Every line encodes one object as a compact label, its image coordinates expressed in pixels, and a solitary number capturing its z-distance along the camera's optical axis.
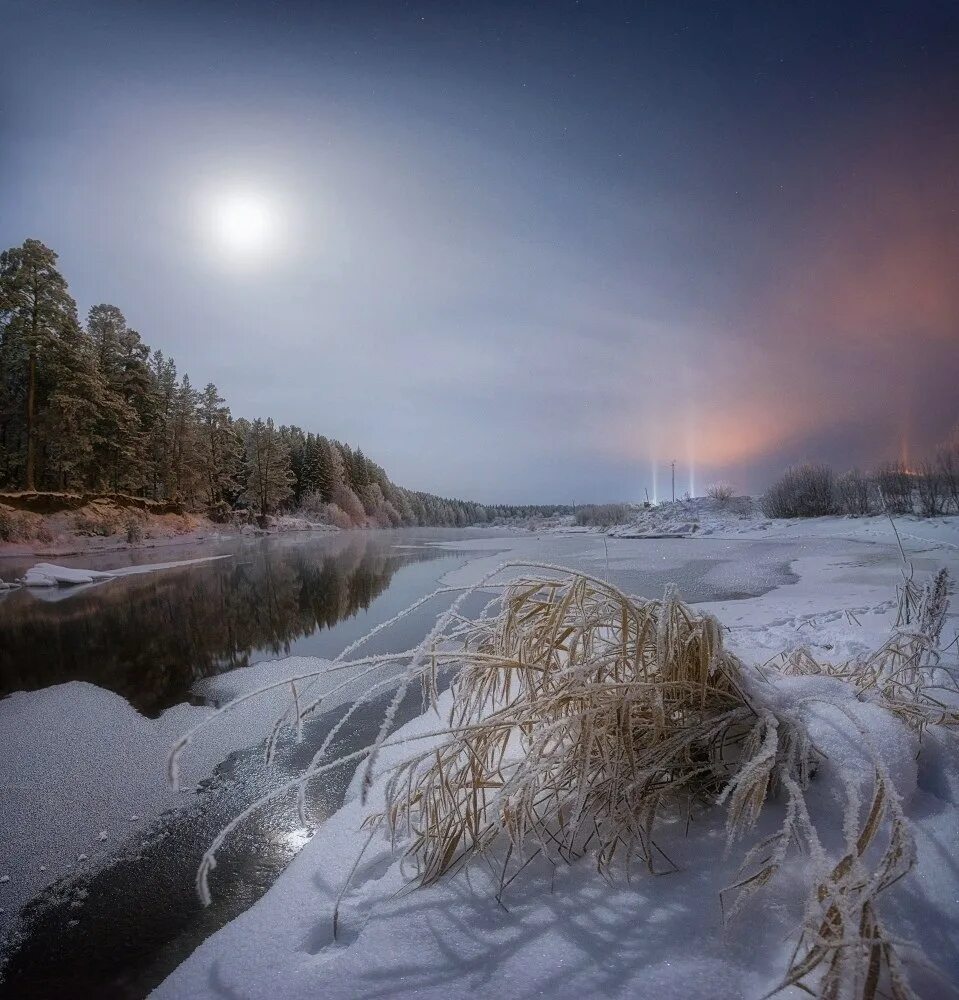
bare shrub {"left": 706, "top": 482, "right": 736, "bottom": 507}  32.72
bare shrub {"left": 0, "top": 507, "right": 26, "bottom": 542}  15.23
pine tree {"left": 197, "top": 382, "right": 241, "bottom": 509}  35.06
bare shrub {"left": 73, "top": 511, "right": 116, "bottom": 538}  18.41
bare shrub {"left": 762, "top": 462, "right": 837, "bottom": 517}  22.75
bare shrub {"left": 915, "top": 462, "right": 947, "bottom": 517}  17.21
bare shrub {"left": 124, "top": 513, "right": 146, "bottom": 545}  19.77
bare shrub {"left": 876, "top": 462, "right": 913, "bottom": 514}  18.03
